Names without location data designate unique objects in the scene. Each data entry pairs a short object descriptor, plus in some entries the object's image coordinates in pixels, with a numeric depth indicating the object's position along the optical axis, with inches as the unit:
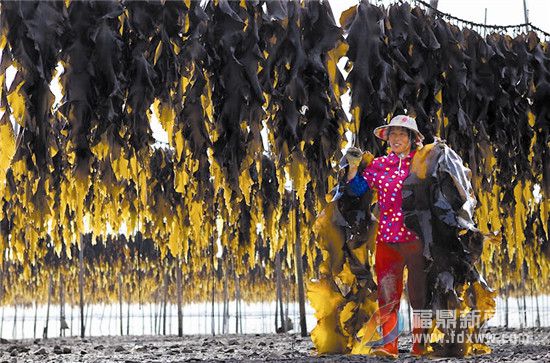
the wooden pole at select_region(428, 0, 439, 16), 269.1
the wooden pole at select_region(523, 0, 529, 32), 405.1
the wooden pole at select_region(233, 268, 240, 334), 653.9
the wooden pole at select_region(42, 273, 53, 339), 584.1
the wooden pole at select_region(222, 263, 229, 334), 629.7
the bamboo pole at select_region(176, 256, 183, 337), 506.4
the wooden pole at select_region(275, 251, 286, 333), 496.4
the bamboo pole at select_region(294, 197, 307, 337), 358.9
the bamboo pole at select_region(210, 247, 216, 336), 510.4
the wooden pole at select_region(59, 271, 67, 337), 613.9
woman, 156.6
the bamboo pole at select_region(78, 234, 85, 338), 489.1
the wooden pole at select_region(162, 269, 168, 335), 611.2
